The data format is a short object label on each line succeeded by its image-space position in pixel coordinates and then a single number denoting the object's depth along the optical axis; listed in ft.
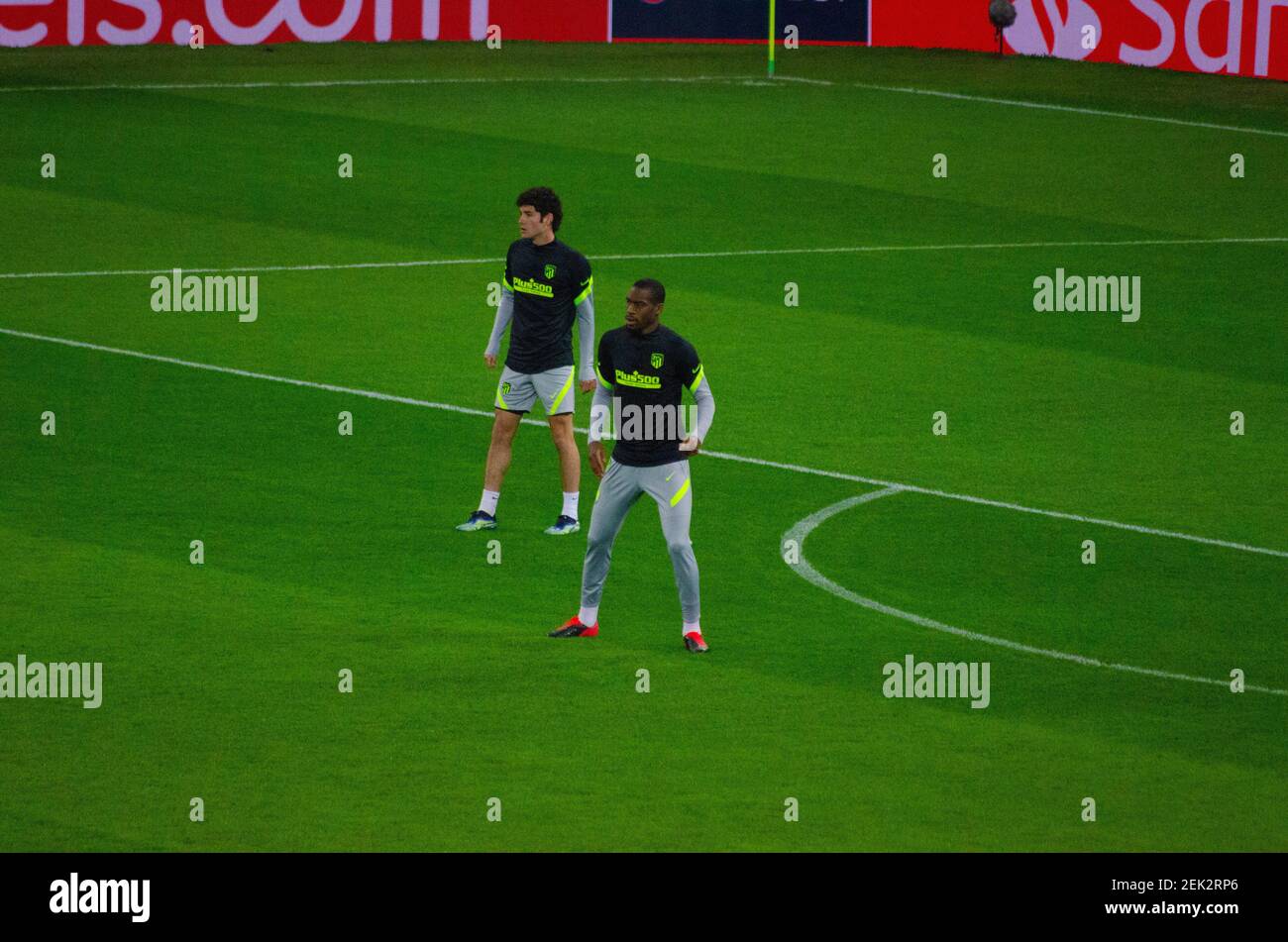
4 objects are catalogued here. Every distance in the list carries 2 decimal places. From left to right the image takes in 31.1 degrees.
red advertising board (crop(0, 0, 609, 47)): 128.16
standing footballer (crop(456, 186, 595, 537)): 52.49
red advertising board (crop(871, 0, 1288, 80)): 124.47
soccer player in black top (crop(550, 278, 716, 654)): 43.65
